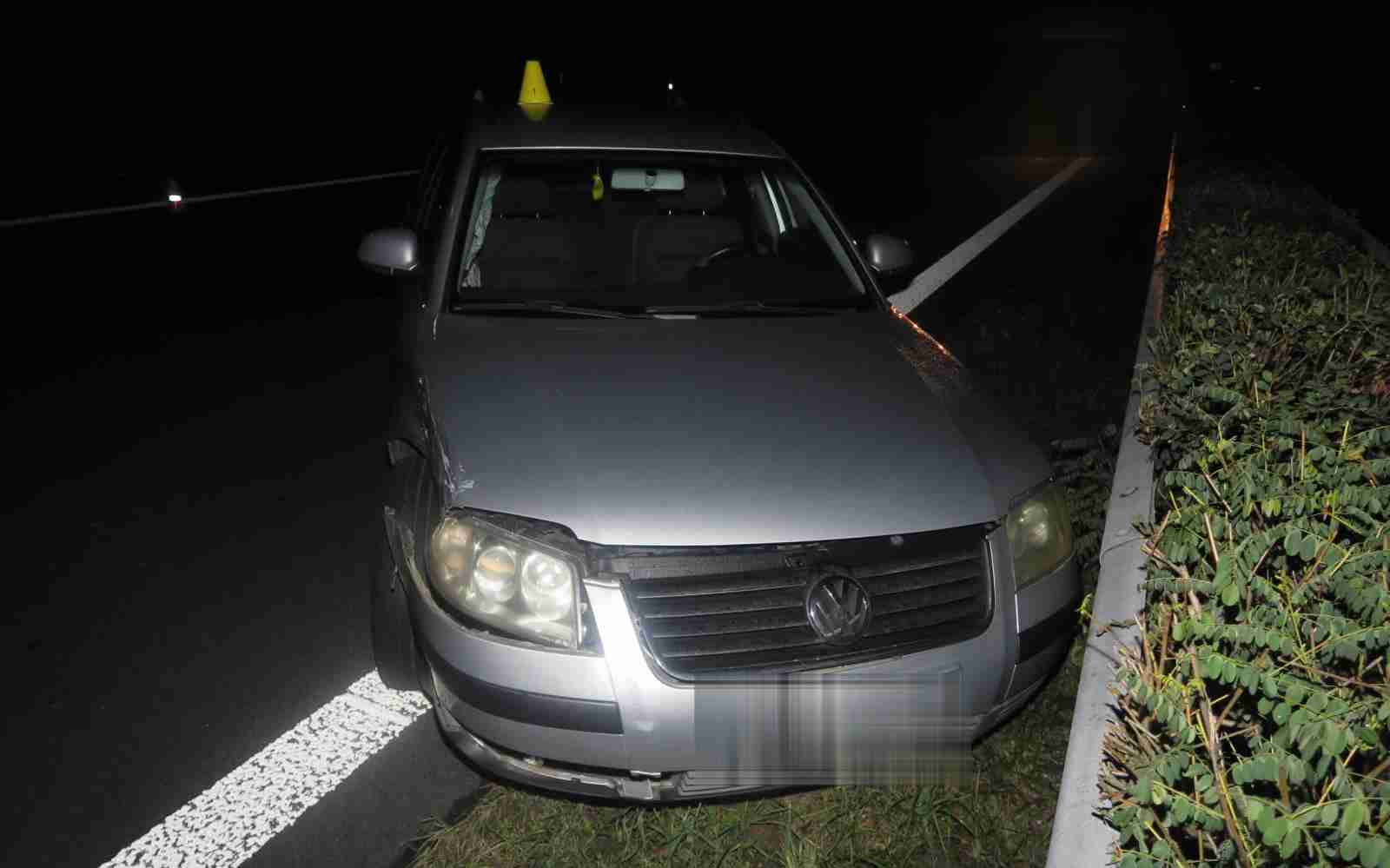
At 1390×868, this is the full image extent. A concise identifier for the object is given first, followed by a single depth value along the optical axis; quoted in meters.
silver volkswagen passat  2.34
